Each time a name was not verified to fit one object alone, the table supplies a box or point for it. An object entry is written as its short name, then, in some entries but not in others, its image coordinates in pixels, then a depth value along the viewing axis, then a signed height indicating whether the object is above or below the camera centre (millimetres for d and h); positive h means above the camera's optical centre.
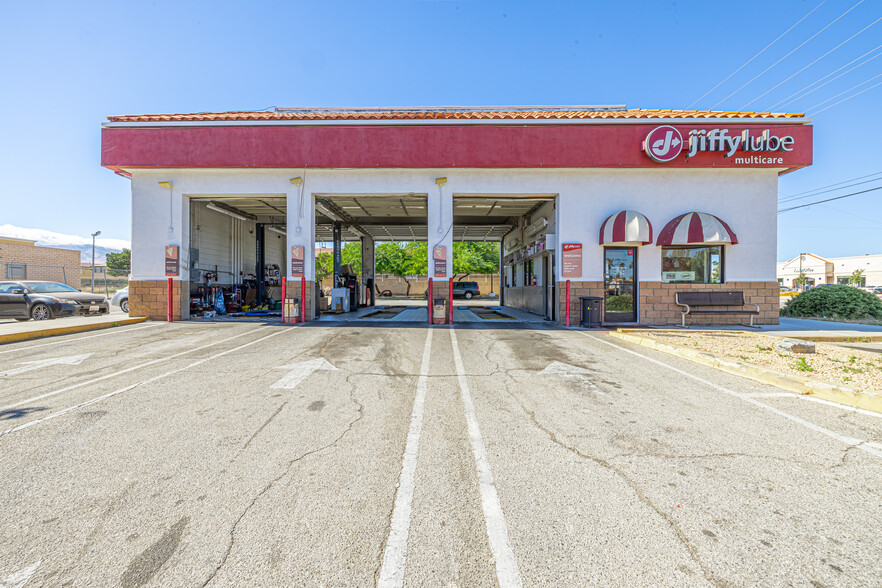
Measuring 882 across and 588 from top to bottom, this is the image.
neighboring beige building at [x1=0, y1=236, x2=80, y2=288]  29297 +2792
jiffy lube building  13008 +3865
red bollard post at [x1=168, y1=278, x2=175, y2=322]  14088 -243
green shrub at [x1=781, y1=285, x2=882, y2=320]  15188 -439
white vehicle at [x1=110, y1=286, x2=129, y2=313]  16875 -431
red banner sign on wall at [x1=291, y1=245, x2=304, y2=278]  13992 +1081
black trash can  12758 -636
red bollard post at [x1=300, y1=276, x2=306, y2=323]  13766 -291
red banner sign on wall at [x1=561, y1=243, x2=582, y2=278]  13578 +1083
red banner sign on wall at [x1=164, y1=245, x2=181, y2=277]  14211 +1151
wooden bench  13047 -257
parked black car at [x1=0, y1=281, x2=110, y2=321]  13484 -411
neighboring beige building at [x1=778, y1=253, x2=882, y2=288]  75500 +4984
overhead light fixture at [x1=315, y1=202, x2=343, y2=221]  16322 +3696
